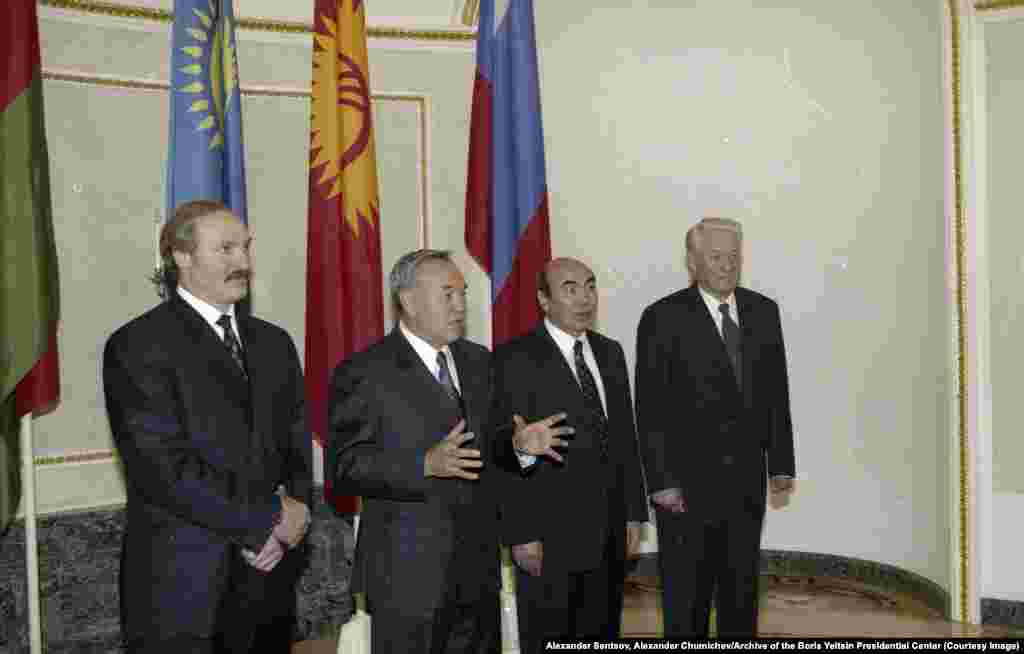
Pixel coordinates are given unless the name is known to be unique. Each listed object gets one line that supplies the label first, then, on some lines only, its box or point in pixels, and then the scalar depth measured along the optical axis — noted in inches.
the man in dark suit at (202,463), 98.6
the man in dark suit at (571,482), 130.6
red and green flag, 139.1
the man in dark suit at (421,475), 105.7
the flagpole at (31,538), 150.2
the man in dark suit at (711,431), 147.6
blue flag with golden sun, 147.6
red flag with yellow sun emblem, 163.9
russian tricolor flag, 175.2
